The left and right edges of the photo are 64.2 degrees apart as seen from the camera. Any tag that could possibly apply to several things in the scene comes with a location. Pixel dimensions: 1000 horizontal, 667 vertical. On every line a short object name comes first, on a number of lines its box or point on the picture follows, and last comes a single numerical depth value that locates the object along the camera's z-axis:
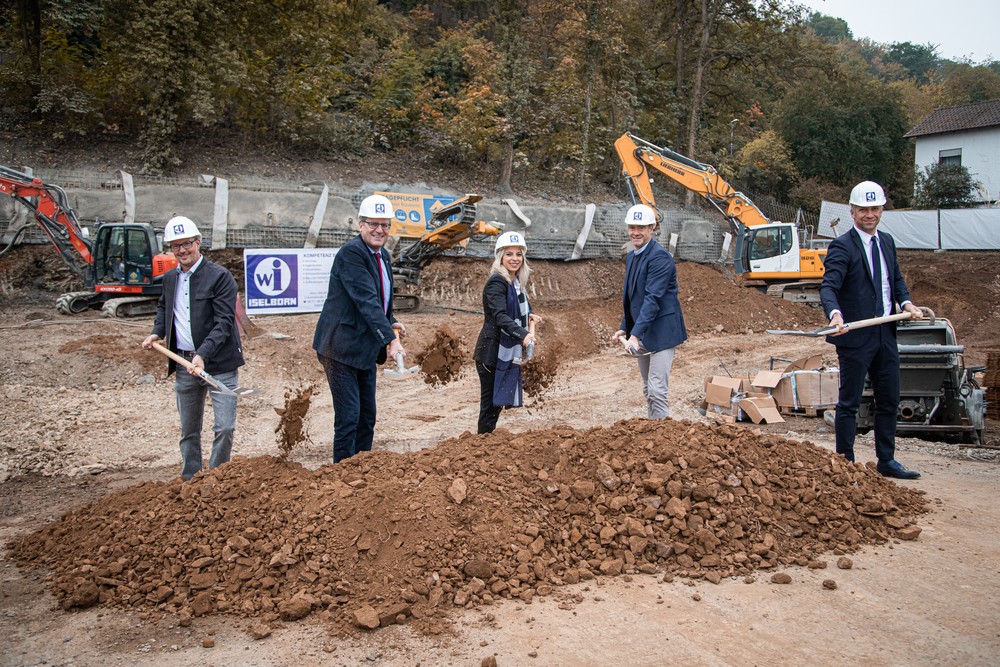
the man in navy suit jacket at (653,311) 6.21
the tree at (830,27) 90.69
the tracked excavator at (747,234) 20.86
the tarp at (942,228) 26.27
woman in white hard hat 6.23
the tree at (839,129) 36.00
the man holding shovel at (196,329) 5.72
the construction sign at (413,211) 19.94
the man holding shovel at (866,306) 6.03
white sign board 15.30
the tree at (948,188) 33.78
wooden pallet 9.30
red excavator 15.85
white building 34.91
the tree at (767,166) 35.06
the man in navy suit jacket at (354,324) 5.59
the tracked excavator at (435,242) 17.11
